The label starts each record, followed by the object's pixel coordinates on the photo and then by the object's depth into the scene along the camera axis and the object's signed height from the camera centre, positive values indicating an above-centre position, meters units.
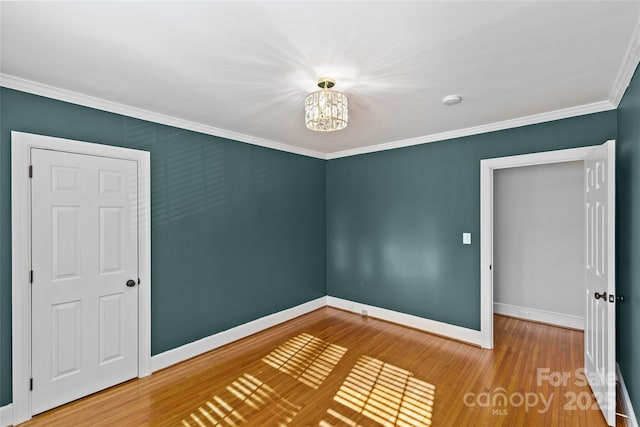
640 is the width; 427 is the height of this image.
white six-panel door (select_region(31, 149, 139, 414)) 2.46 -0.53
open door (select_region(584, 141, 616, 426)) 2.22 -0.50
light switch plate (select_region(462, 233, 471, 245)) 3.80 -0.30
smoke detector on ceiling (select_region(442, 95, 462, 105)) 2.73 +1.04
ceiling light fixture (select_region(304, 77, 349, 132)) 2.35 +0.83
